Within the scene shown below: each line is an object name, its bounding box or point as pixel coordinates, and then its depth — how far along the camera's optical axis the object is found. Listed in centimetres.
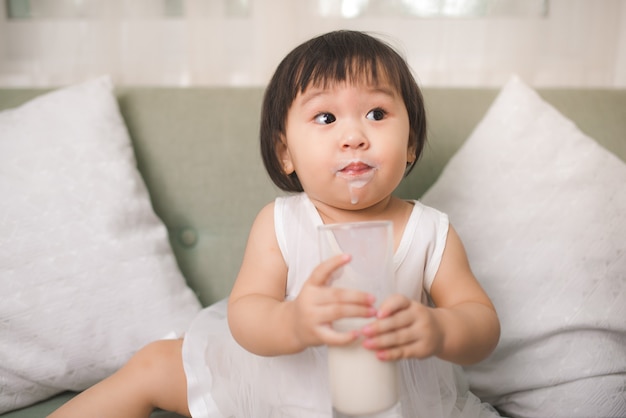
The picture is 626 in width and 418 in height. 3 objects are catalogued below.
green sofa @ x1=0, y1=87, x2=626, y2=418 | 141
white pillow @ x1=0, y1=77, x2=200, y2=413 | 114
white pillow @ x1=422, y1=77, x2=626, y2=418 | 107
